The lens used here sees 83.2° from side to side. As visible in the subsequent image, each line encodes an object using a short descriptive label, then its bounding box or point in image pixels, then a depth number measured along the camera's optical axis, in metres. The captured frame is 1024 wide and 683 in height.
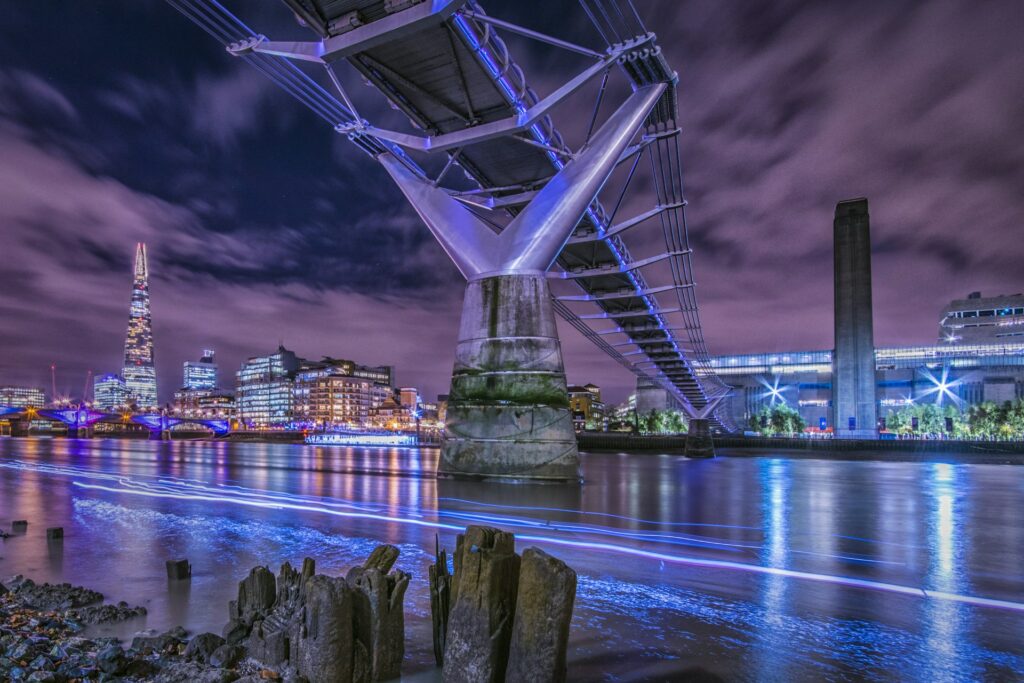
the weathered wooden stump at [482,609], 4.47
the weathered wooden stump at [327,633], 4.64
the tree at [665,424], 120.26
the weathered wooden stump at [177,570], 8.19
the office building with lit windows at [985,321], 114.56
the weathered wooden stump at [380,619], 4.90
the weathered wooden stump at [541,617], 4.23
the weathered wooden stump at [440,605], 5.20
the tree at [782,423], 108.31
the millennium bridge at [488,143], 16.73
